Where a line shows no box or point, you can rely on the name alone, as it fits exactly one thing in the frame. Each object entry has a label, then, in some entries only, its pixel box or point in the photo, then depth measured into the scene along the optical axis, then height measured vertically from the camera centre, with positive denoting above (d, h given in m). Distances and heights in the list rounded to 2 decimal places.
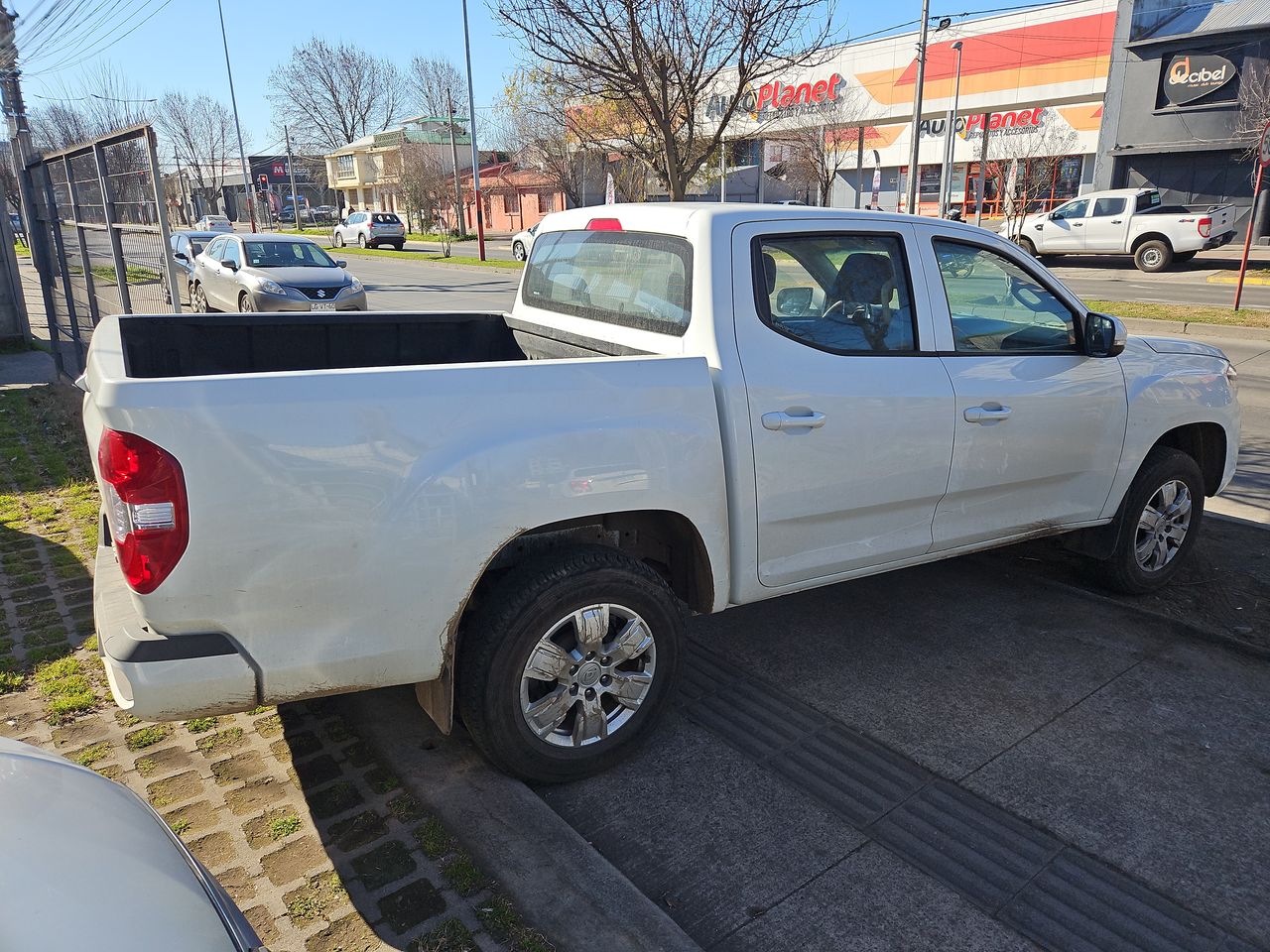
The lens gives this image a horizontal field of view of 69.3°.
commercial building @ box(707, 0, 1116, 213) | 33.69 +3.86
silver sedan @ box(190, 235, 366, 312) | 15.15 -1.04
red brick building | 52.53 +0.73
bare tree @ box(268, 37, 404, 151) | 76.38 +8.87
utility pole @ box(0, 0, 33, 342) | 10.66 +0.95
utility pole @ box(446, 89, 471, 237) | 36.94 +0.48
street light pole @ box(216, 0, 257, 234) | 50.28 +3.19
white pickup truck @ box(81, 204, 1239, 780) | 2.54 -0.83
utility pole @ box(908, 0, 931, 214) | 23.45 +2.81
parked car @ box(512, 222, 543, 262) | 30.35 -1.21
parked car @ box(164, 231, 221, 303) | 18.69 -0.70
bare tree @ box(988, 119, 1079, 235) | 31.98 +1.53
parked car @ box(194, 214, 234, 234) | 42.44 -0.37
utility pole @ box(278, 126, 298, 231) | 60.79 +3.35
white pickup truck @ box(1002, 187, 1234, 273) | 23.95 -0.76
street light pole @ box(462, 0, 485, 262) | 30.09 +2.56
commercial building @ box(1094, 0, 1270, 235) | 28.41 +3.16
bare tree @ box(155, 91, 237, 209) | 69.44 +5.48
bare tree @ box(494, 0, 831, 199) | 13.12 +2.23
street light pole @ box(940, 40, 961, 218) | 29.84 +2.10
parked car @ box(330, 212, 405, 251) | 43.00 -0.78
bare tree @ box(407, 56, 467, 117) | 64.00 +8.39
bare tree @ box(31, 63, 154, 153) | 38.09 +3.99
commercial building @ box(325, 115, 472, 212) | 59.00 +3.53
